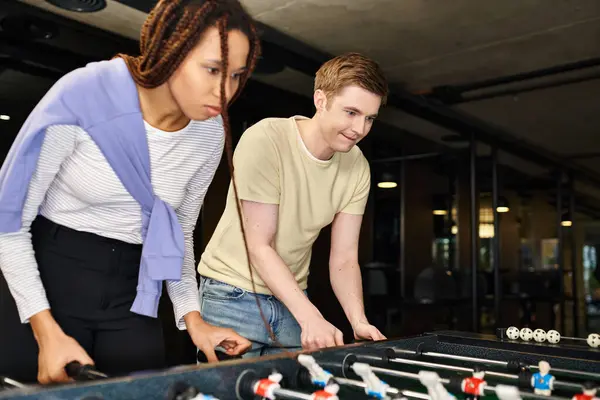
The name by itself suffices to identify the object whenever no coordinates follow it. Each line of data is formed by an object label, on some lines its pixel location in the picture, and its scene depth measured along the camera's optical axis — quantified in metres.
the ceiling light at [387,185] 4.47
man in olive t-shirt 1.94
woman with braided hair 1.42
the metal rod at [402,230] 4.72
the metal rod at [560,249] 5.28
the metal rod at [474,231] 4.84
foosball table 0.93
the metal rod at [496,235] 5.02
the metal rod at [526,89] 4.17
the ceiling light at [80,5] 2.64
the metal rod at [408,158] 4.43
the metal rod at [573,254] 5.21
